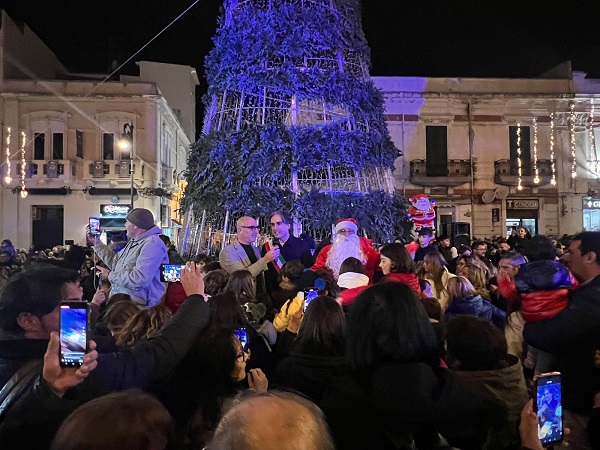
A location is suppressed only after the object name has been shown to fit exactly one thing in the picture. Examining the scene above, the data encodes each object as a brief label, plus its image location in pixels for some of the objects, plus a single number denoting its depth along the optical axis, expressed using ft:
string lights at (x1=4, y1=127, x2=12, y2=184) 85.15
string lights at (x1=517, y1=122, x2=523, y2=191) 92.63
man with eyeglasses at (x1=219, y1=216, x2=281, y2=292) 20.17
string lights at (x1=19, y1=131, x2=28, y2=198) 85.09
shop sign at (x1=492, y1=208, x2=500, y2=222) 93.09
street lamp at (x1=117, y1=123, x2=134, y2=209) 86.23
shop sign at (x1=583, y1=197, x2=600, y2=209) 95.04
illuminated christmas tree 30.76
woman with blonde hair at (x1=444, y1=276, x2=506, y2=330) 16.01
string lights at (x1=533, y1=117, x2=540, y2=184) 92.02
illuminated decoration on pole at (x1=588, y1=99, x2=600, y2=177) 94.07
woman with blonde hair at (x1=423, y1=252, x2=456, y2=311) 20.97
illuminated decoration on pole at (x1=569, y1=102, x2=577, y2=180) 92.73
